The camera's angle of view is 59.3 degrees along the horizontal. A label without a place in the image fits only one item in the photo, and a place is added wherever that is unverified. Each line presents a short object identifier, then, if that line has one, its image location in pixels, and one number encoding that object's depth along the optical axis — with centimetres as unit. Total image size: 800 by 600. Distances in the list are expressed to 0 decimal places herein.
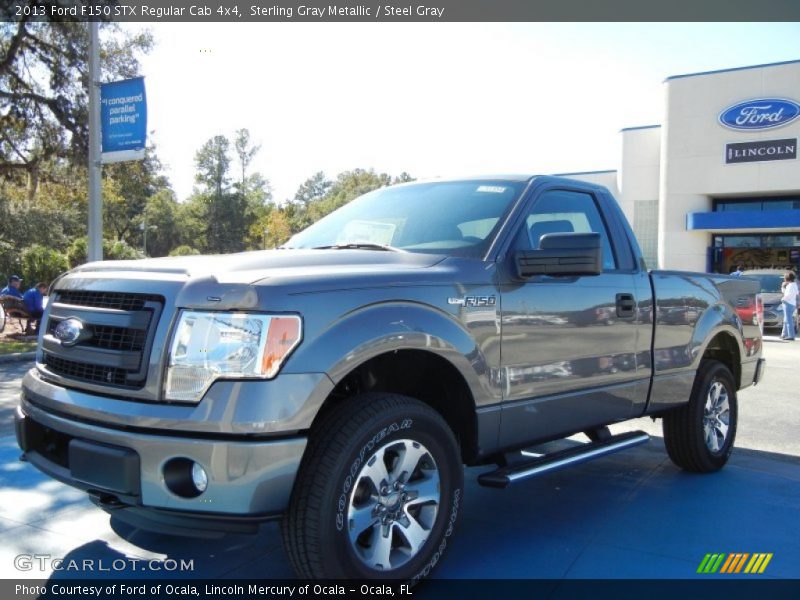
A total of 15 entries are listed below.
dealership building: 3019
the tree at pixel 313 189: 10438
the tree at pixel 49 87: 1666
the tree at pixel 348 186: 7238
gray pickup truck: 259
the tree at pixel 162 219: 7519
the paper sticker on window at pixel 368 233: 408
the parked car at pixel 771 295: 1881
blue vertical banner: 1152
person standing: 1731
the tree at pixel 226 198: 6359
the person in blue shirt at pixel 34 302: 1330
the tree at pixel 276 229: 5745
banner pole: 1227
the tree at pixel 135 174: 1939
